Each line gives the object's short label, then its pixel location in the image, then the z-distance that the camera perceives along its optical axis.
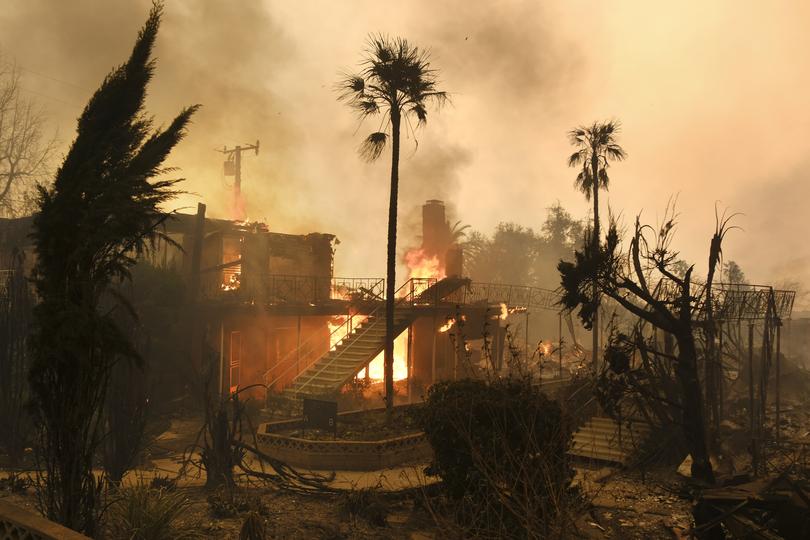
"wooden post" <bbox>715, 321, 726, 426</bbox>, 14.90
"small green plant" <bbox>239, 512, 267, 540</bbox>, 7.87
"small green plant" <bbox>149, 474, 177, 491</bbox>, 11.19
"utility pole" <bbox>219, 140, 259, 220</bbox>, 49.59
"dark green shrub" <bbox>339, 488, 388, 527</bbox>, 10.64
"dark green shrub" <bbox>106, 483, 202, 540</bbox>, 7.57
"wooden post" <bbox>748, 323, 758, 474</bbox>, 15.88
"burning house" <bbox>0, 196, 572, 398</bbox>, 22.48
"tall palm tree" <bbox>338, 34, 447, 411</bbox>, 17.20
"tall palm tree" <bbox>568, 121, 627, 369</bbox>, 24.61
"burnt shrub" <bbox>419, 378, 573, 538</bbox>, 9.55
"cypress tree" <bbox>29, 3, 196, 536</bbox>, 5.10
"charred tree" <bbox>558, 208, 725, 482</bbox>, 10.50
